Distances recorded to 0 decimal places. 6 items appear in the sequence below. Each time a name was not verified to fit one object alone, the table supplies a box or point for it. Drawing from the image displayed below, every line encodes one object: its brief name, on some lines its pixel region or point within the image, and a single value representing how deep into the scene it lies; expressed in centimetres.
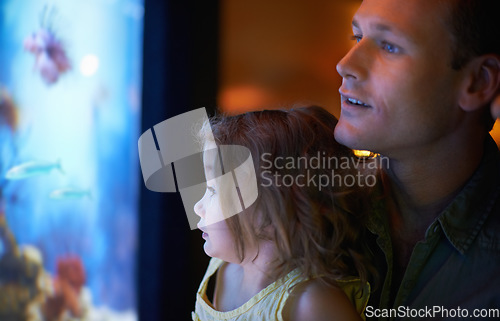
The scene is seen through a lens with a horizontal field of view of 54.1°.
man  95
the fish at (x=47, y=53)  199
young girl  106
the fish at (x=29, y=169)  192
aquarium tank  194
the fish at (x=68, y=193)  207
